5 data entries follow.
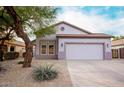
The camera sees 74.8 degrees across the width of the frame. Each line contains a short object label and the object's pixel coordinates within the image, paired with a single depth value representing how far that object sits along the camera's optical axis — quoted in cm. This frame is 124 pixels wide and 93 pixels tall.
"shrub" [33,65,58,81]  484
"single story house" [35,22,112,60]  950
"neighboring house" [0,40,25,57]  1215
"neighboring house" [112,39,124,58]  1179
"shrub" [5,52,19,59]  1002
